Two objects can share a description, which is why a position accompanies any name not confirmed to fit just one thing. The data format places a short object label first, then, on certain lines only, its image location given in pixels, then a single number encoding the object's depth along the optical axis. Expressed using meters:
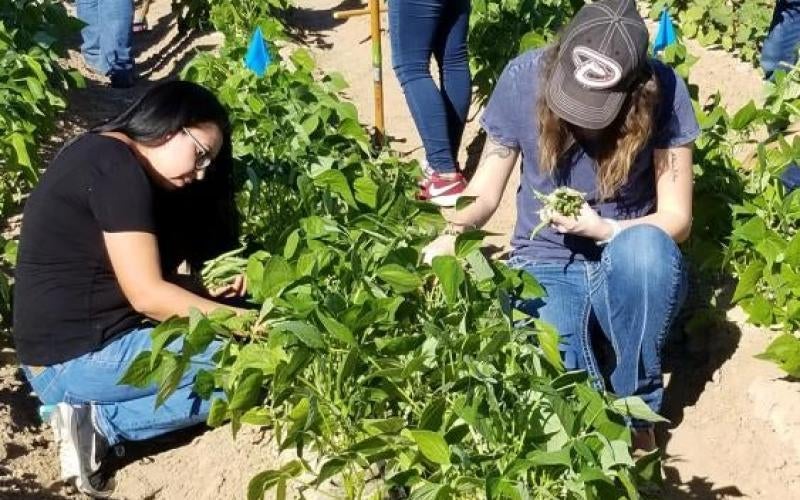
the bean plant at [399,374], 1.93
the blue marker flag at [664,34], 3.94
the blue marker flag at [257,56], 3.96
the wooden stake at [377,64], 4.35
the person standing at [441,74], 3.77
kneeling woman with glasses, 2.37
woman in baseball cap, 2.38
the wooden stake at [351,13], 5.05
